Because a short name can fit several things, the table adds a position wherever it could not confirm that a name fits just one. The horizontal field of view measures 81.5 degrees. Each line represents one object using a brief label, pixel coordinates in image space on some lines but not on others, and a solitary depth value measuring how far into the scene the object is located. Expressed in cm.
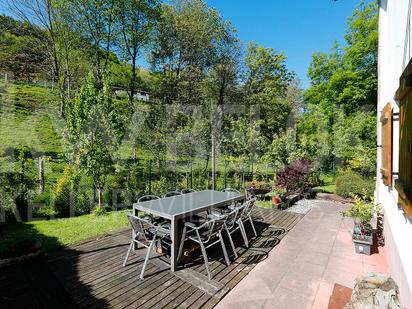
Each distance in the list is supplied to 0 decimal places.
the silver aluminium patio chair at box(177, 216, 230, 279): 366
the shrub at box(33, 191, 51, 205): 640
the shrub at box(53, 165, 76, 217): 654
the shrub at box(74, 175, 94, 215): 676
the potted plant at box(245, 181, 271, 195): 803
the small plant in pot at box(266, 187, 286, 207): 726
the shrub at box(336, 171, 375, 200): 828
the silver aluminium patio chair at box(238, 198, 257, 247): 457
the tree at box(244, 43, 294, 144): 1720
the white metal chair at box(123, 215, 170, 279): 362
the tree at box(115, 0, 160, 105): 1198
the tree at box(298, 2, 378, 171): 1121
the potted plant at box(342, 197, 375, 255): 429
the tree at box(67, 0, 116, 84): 1105
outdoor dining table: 369
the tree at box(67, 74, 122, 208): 629
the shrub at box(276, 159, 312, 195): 872
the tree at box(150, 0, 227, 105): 1447
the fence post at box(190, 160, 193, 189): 855
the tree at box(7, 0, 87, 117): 1016
